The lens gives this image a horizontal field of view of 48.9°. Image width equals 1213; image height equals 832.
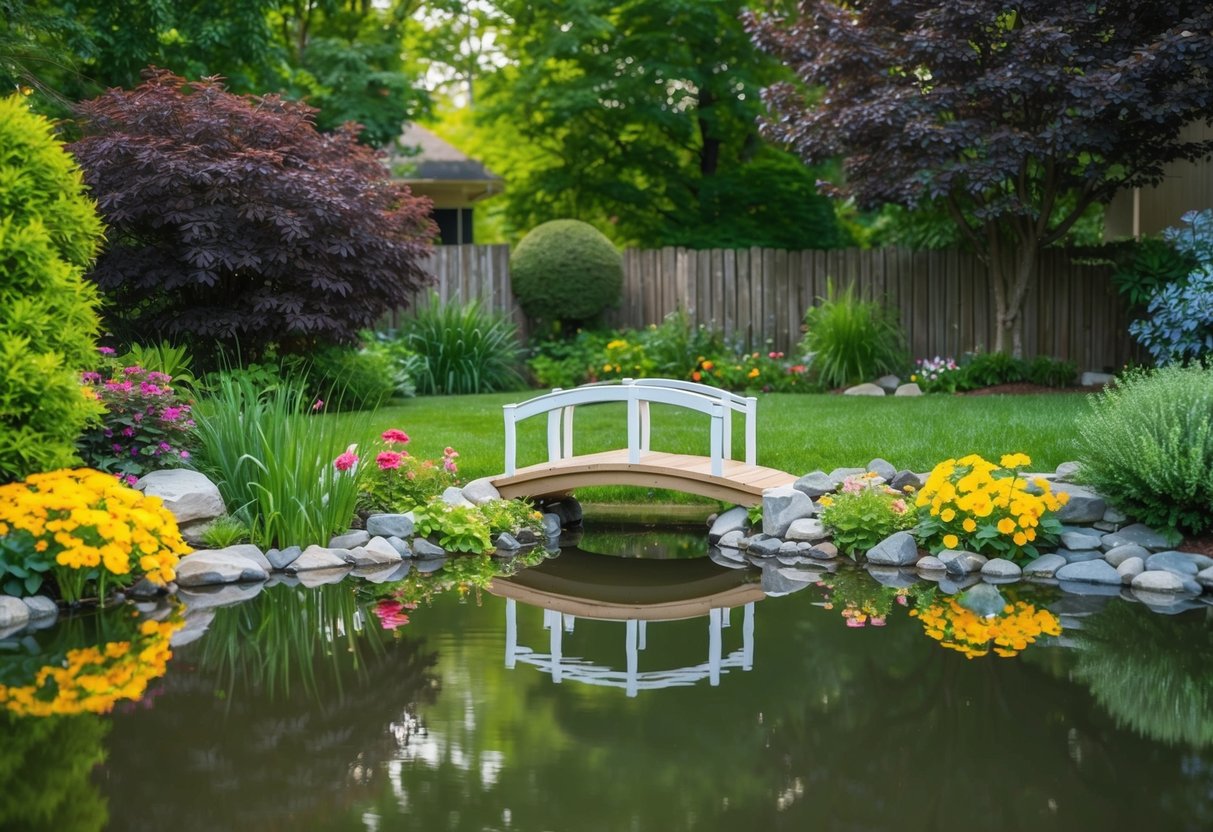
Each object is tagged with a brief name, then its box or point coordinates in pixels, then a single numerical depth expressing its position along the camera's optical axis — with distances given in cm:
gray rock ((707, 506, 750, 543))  946
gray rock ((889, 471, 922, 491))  927
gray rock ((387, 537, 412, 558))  902
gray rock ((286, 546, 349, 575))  851
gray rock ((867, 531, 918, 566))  855
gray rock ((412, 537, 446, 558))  907
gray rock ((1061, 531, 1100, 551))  833
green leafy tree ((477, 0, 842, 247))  2136
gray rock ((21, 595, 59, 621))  720
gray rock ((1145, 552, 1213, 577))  783
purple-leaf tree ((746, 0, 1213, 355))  1275
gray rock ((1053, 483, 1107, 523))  842
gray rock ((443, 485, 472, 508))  945
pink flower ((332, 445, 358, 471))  884
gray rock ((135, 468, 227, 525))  830
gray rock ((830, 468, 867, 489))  936
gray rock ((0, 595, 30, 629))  702
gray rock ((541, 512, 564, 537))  992
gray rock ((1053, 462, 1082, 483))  880
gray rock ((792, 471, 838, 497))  929
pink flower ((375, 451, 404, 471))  923
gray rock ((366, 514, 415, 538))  910
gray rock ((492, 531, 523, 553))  934
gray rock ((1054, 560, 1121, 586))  803
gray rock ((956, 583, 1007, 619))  740
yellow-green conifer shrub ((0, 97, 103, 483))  707
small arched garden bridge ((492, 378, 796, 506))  934
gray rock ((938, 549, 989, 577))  834
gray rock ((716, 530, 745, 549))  934
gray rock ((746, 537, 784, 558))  905
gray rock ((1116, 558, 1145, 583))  797
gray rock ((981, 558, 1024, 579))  823
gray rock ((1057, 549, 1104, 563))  827
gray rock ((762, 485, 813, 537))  907
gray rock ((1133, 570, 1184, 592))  775
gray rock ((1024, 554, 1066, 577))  820
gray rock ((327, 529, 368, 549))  887
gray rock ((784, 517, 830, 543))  894
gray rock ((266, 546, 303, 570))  852
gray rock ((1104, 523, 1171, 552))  813
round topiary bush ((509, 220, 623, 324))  1722
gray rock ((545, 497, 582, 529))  1042
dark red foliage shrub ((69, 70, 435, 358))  1212
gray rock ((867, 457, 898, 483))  939
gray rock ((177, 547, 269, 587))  810
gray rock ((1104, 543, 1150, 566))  811
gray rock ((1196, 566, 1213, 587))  771
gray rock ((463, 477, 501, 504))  960
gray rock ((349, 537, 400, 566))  880
